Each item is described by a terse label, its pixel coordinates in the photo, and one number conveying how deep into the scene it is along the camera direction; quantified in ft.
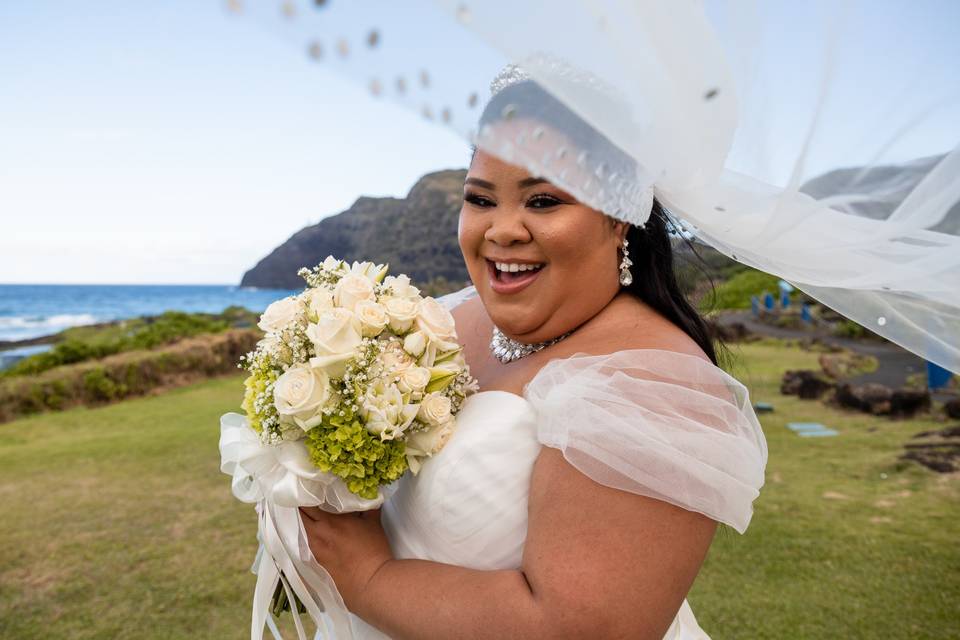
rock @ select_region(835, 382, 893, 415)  26.11
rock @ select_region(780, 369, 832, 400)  29.76
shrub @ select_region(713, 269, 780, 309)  74.64
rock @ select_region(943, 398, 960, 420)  24.27
